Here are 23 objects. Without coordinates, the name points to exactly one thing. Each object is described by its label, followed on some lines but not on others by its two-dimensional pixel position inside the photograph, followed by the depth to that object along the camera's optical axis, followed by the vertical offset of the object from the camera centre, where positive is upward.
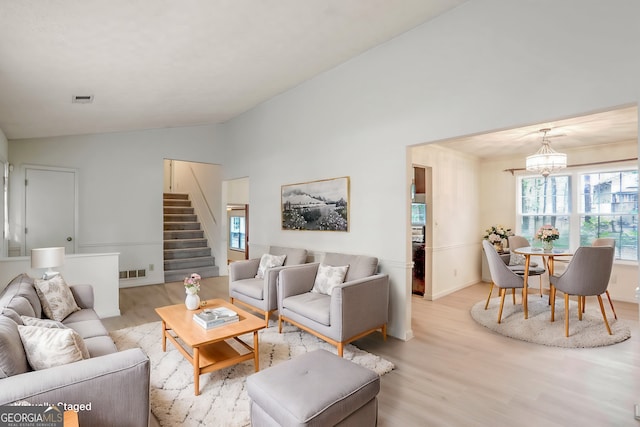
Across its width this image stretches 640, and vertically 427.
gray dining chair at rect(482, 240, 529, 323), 3.98 -0.81
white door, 4.87 +0.10
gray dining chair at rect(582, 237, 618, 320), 4.55 -0.43
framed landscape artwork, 4.15 +0.12
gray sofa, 1.39 -0.77
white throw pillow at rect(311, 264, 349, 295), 3.57 -0.73
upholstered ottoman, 1.61 -0.97
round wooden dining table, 4.12 -0.54
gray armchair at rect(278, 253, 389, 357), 2.94 -0.92
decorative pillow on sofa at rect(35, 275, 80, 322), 2.83 -0.76
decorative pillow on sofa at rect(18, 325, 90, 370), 1.63 -0.69
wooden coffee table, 2.41 -0.96
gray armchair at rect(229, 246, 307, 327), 3.79 -0.90
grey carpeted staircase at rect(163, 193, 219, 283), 6.50 -0.67
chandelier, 4.28 +0.69
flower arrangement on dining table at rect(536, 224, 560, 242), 4.38 -0.30
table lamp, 3.27 -0.45
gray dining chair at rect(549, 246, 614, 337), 3.51 -0.68
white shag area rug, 2.14 -1.34
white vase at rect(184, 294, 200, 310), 3.11 -0.86
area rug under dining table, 3.38 -1.34
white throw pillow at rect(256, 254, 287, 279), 4.40 -0.67
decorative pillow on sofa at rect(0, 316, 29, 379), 1.48 -0.66
